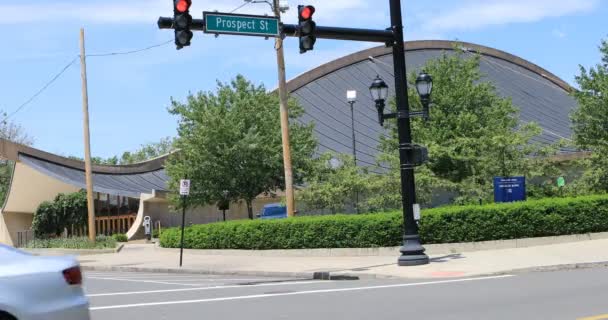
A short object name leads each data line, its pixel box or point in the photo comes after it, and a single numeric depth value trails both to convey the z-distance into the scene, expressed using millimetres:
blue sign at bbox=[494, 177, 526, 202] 23344
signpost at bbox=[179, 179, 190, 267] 21875
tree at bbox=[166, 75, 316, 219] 31828
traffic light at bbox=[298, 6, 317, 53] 16297
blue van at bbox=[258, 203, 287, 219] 33656
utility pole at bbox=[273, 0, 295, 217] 24250
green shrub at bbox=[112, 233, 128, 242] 41206
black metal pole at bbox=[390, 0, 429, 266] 18125
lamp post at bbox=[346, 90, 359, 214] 36906
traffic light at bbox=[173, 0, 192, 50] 14859
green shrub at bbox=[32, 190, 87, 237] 46250
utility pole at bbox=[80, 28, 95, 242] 32500
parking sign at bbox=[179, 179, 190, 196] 21875
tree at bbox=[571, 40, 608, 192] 27406
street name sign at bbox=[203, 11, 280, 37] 15531
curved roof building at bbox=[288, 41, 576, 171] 48719
